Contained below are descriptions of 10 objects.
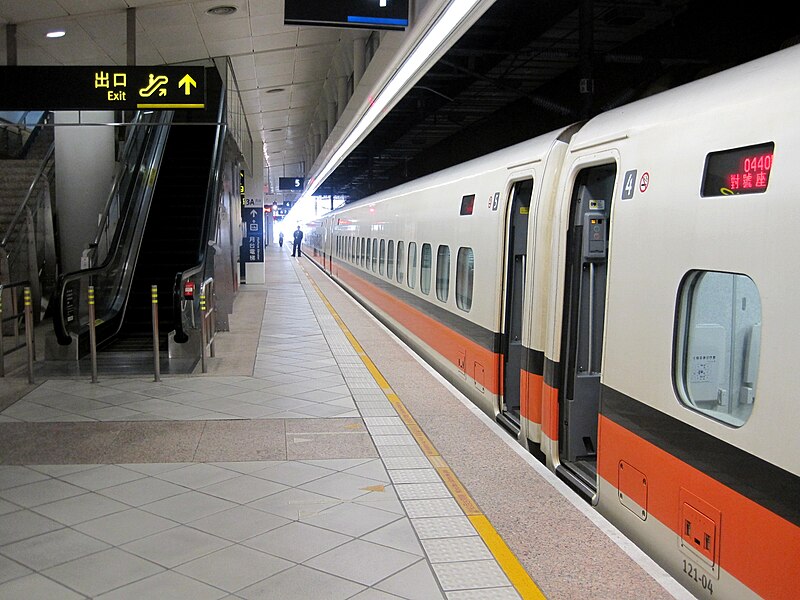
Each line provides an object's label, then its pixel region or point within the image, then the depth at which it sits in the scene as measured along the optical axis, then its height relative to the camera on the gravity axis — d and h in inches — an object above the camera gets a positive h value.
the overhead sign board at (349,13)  267.1 +80.1
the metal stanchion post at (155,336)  352.8 -46.7
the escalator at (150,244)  414.9 -6.3
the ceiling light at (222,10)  502.3 +149.0
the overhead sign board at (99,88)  372.8 +72.0
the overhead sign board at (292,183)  1706.3 +119.7
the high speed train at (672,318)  118.2 -16.1
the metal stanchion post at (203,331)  376.5 -47.1
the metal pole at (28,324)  343.9 -41.4
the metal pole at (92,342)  348.6 -48.8
